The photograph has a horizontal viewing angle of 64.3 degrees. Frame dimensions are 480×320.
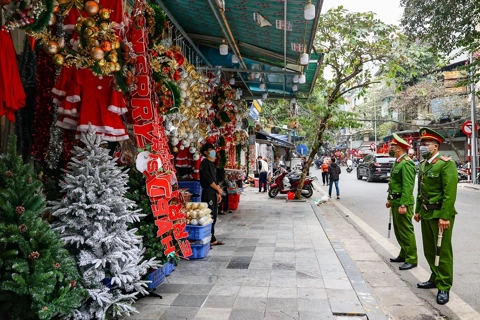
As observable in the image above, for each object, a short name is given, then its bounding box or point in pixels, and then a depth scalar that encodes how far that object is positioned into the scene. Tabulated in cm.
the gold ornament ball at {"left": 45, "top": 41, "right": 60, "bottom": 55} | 339
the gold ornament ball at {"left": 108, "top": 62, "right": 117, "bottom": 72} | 369
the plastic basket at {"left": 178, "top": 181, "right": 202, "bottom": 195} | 852
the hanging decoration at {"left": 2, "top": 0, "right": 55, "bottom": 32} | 260
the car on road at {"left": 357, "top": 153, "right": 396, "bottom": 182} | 2373
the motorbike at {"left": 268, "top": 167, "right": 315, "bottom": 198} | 1595
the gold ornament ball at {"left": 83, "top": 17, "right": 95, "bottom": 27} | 358
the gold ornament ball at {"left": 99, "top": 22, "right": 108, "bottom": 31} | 366
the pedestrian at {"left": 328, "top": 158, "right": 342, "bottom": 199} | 1539
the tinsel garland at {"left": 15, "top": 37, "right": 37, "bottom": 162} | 404
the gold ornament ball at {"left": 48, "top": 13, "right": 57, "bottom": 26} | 284
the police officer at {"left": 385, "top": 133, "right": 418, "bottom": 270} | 571
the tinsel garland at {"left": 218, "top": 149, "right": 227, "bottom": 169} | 1005
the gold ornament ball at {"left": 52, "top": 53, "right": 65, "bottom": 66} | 347
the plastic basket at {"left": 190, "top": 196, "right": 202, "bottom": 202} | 848
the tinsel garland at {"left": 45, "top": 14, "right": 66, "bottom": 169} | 391
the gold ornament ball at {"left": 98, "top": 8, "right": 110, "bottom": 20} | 366
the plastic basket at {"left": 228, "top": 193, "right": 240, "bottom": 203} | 1217
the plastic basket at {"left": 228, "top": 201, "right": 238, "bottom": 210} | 1220
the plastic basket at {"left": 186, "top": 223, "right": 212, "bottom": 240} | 609
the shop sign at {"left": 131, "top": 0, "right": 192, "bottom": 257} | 423
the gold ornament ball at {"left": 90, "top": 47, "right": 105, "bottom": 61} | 354
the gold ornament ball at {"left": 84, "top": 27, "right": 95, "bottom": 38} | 358
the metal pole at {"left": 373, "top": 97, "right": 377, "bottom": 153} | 4529
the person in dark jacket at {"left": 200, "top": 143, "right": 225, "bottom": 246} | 692
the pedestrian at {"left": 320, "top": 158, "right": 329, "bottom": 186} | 2139
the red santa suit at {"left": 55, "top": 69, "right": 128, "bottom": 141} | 383
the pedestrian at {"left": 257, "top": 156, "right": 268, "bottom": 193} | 1875
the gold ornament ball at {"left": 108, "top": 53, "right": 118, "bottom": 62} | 371
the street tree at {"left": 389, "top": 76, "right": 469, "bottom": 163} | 2739
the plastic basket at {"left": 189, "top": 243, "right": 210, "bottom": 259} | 615
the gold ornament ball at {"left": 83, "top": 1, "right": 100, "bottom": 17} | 356
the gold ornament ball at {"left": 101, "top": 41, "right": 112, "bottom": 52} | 361
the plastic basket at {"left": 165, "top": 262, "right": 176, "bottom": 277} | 523
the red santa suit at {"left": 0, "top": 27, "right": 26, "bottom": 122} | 327
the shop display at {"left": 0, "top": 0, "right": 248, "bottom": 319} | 340
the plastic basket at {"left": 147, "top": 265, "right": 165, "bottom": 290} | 449
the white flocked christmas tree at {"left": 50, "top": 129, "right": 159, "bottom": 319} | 336
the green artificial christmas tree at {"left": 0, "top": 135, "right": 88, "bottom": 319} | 268
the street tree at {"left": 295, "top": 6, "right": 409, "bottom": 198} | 1159
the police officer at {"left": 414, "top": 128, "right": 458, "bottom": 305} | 448
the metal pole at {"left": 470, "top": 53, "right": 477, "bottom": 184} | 1981
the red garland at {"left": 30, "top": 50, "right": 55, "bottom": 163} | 398
